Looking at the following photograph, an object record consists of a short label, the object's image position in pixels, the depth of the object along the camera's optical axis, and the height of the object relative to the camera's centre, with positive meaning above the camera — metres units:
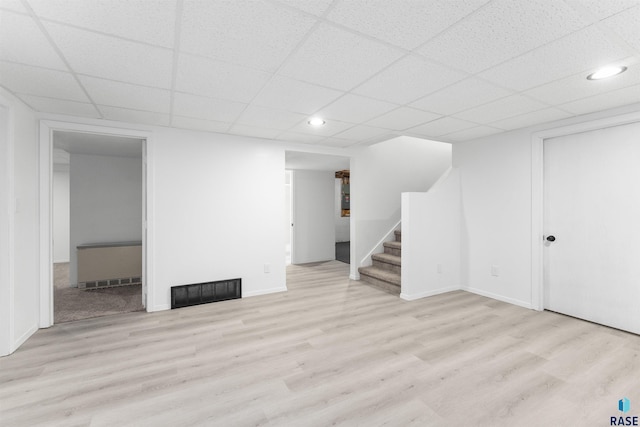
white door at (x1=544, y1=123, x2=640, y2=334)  2.97 -0.15
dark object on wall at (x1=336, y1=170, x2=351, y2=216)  9.64 +0.47
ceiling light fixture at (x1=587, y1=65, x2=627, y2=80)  2.12 +1.04
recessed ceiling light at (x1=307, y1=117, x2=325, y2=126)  3.33 +1.05
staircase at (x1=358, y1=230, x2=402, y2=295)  4.44 -0.96
